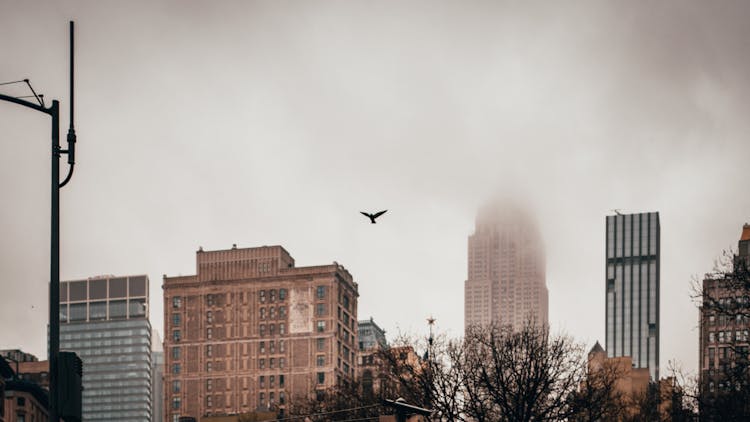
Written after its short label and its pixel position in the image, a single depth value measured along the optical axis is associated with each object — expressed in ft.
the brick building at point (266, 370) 639.35
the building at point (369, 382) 299.85
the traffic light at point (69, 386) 56.34
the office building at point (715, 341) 516.32
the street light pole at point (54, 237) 57.21
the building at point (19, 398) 326.24
